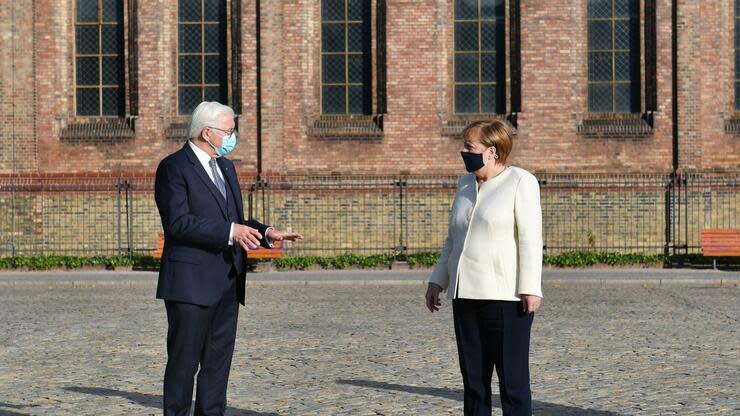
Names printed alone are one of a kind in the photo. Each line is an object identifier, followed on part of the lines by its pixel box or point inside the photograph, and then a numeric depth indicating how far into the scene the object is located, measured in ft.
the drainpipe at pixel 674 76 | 88.02
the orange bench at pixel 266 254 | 78.84
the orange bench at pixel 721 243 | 76.79
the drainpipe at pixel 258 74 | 88.57
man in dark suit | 21.15
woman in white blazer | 19.88
